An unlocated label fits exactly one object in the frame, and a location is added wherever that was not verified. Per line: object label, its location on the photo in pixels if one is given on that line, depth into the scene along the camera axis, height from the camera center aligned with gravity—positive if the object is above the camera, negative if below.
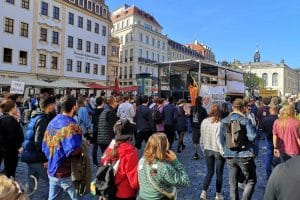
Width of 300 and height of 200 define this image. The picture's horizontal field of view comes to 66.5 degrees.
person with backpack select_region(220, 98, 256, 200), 3.69 -0.81
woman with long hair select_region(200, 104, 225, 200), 4.23 -0.90
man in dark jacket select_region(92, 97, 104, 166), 6.16 -0.43
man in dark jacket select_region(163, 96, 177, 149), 7.36 -0.64
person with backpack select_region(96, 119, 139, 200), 2.61 -0.78
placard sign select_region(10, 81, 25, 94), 11.46 +0.42
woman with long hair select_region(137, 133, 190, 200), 2.48 -0.81
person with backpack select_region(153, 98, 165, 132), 7.38 -0.68
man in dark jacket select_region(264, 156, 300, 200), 1.59 -0.58
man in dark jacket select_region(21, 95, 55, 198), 3.36 -0.76
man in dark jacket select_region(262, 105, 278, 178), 5.31 -0.75
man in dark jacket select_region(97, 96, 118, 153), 5.27 -0.66
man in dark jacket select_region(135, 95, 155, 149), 6.80 -0.67
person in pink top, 4.23 -0.62
